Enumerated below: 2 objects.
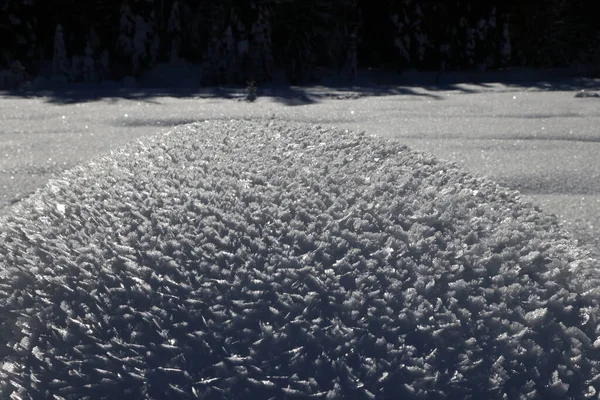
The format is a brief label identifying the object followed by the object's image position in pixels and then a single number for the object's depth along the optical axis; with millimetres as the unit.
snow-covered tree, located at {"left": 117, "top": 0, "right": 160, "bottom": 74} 6914
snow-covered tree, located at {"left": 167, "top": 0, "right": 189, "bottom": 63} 7609
